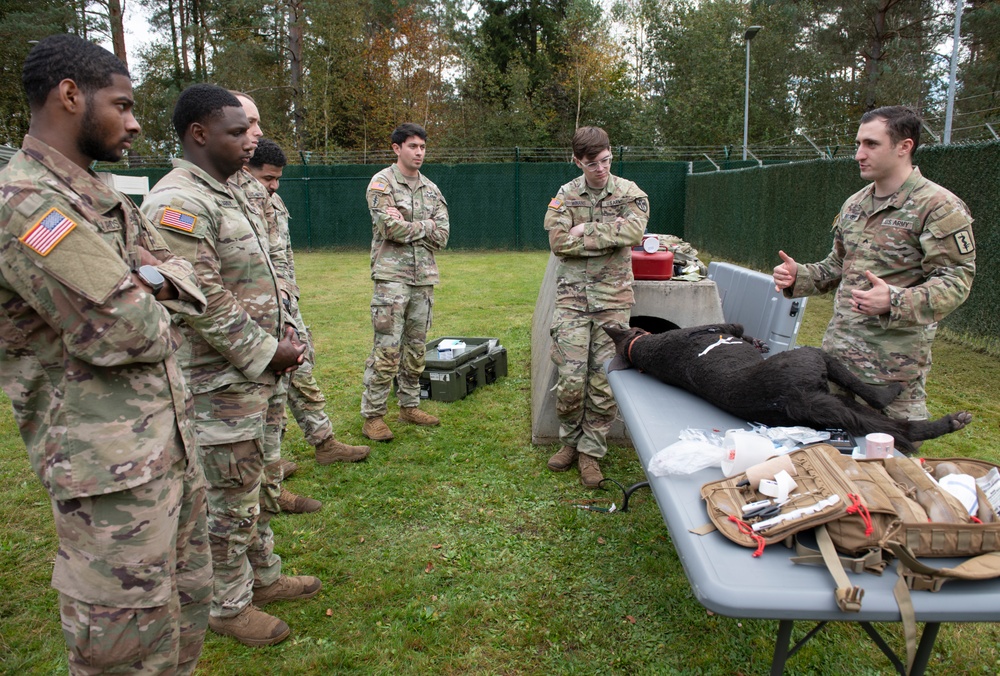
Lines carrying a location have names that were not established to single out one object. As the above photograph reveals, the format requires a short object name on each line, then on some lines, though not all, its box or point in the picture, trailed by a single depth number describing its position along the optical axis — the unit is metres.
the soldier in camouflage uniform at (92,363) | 1.63
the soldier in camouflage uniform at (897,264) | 2.70
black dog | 2.53
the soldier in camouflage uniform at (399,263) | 5.00
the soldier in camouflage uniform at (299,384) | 4.42
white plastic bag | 2.34
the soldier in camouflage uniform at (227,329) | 2.39
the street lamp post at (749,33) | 18.01
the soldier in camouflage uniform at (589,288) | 4.22
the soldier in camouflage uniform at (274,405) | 2.99
